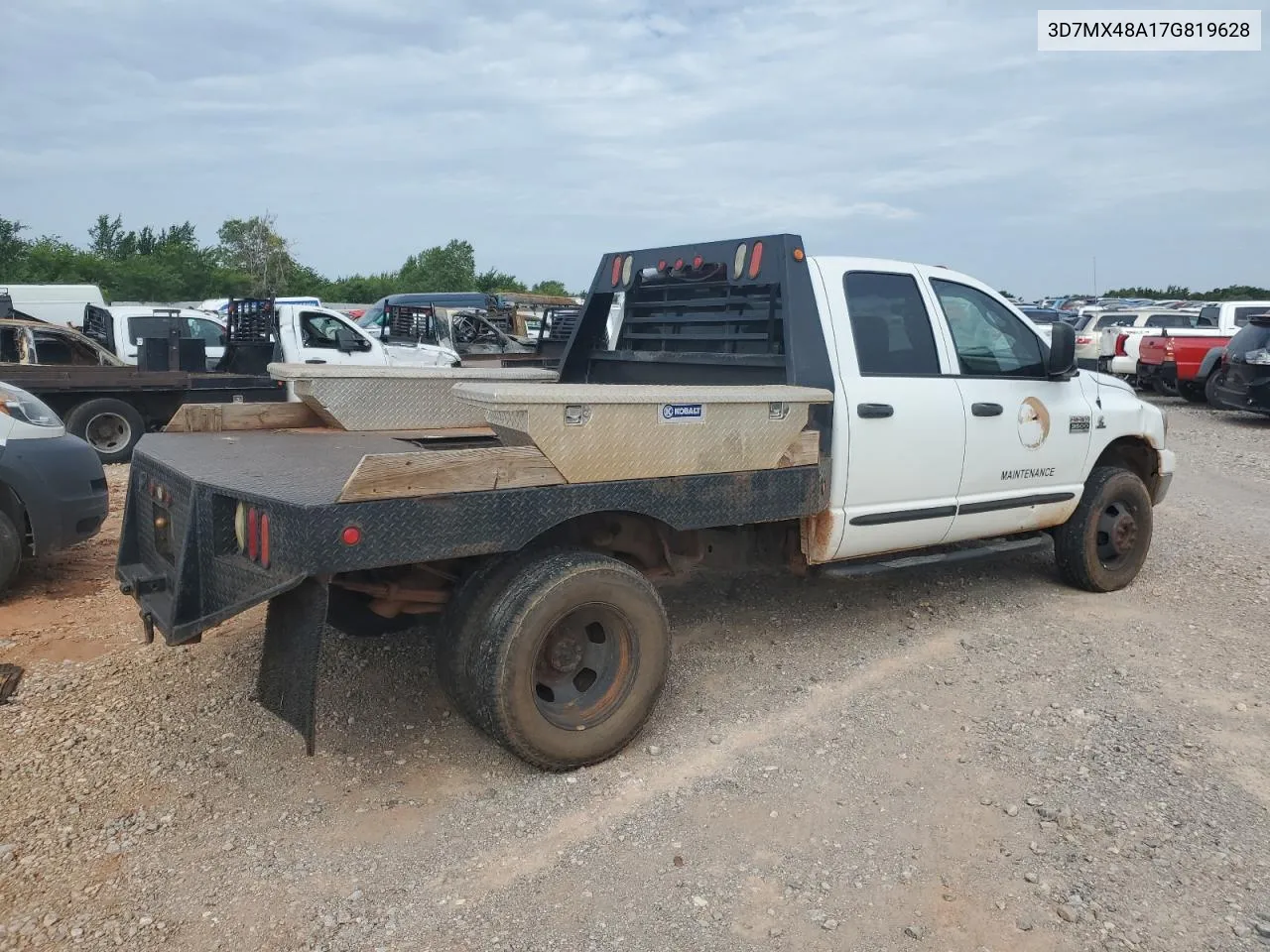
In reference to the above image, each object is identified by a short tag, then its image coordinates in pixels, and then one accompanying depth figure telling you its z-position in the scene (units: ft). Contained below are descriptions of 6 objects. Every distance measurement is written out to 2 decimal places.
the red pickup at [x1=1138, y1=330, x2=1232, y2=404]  57.93
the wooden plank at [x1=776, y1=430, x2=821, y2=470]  14.47
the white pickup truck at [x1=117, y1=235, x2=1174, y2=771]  11.35
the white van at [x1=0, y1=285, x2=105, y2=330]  69.10
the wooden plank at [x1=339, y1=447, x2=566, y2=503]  10.70
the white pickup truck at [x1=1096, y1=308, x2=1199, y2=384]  65.98
